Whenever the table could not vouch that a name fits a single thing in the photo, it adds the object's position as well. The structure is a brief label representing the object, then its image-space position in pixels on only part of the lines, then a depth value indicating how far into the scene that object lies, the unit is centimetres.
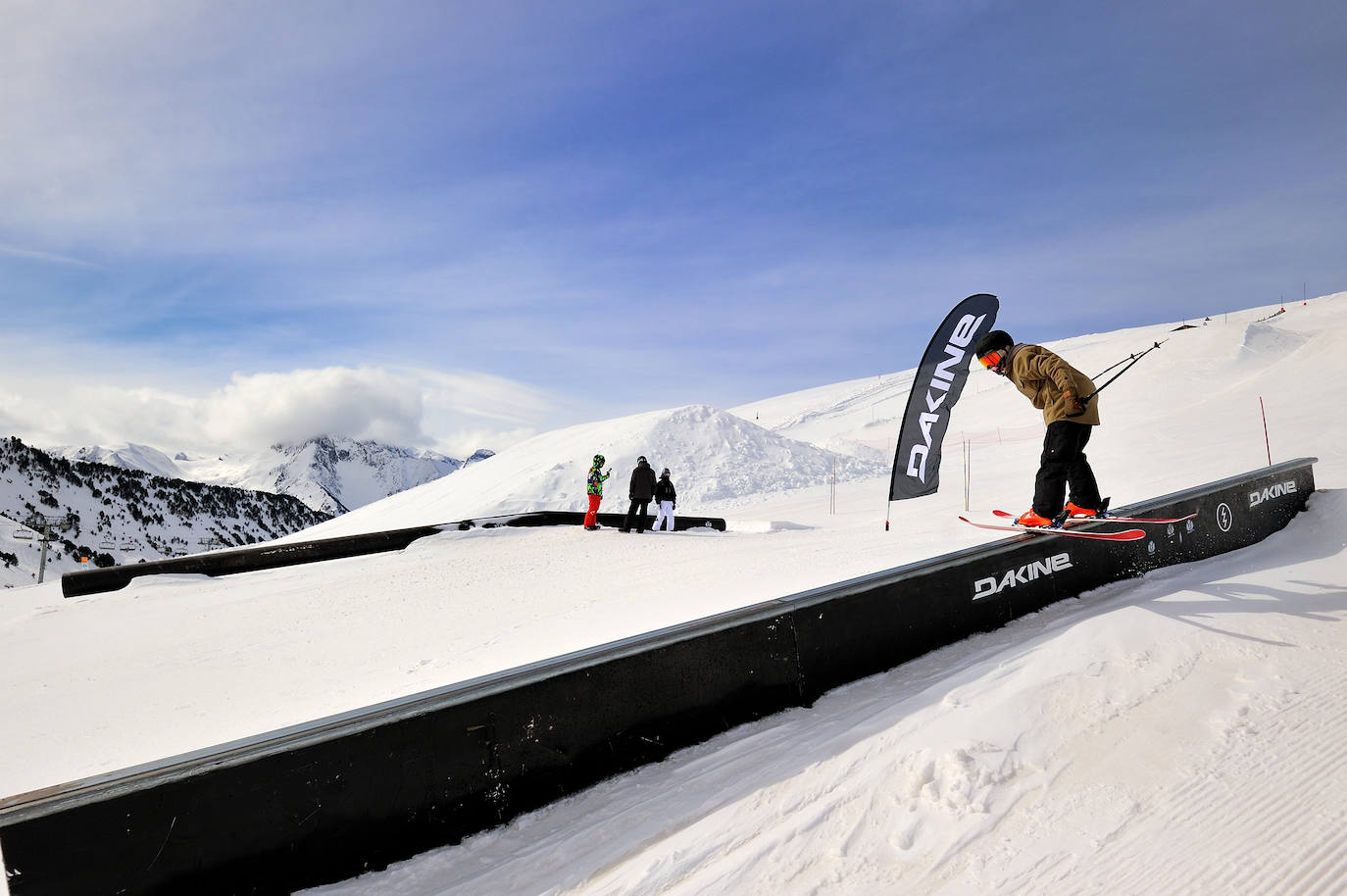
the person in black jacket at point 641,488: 1438
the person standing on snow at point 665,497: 1479
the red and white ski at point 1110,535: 527
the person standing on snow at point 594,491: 1484
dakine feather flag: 1002
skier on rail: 572
